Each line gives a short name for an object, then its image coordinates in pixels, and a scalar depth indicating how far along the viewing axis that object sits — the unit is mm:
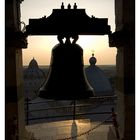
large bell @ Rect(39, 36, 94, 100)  3547
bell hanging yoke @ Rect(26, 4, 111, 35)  3393
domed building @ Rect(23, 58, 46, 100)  45928
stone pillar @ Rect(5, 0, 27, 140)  4262
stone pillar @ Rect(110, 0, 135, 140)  4418
